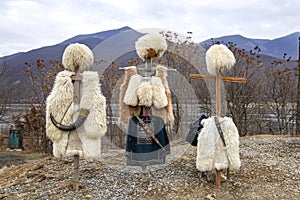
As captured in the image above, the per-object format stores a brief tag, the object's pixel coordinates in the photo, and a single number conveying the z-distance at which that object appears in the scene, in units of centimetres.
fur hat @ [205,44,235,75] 394
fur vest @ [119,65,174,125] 388
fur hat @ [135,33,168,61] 392
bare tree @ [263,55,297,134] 1162
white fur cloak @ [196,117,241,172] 397
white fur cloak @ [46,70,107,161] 378
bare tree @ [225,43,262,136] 1102
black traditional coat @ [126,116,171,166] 396
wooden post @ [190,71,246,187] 400
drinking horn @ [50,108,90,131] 375
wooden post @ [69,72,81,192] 381
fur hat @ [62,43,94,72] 379
